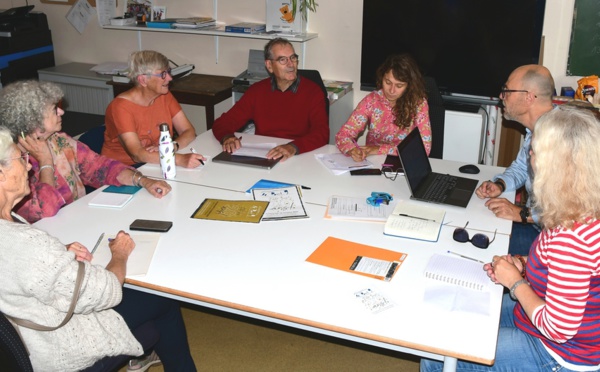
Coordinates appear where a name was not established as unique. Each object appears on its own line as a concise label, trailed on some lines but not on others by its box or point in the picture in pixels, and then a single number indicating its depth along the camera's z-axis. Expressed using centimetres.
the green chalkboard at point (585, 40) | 374
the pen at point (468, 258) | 202
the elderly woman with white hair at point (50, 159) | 236
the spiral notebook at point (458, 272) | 187
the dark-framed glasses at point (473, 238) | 210
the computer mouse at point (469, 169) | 279
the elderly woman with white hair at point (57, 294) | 161
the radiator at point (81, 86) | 474
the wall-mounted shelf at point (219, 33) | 425
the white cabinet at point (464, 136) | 402
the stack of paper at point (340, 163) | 282
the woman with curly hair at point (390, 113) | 304
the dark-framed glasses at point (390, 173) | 273
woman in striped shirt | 159
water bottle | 265
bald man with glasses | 263
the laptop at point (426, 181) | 247
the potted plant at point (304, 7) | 426
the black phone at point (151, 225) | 222
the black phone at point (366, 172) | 276
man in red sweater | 334
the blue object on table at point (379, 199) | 244
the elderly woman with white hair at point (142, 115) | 306
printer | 459
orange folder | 199
